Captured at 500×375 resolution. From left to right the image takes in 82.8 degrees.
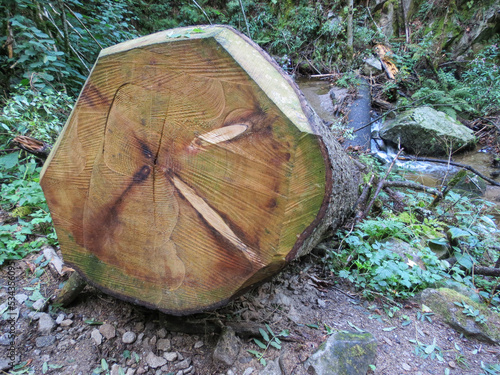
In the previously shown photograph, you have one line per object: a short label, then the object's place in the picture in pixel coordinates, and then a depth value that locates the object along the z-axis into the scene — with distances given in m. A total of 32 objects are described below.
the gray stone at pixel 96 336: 1.25
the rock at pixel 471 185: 4.15
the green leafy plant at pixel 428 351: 1.41
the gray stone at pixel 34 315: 1.31
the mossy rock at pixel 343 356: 1.14
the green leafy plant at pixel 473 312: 1.62
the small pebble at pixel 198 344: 1.29
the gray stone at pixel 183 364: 1.20
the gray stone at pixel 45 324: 1.27
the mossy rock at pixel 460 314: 1.59
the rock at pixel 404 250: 2.00
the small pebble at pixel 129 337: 1.27
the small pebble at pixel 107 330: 1.28
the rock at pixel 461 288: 1.86
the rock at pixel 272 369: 1.18
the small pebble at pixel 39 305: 1.35
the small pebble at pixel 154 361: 1.19
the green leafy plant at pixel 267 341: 1.25
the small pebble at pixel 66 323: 1.32
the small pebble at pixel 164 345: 1.26
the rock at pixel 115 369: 1.14
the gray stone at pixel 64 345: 1.21
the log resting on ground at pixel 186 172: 0.92
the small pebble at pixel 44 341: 1.21
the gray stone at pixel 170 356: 1.22
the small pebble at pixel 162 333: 1.31
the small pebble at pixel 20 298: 1.37
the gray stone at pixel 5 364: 1.09
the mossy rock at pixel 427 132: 5.50
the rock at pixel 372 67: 7.47
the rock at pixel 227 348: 1.19
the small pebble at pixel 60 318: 1.32
